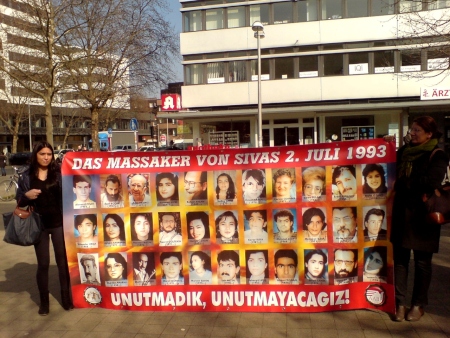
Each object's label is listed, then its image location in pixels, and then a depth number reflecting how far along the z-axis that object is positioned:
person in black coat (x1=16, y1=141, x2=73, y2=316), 4.71
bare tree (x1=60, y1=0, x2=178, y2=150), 14.25
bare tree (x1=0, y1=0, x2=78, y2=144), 12.91
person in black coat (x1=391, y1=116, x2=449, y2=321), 3.96
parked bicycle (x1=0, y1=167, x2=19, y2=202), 15.49
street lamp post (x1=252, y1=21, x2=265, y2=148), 21.59
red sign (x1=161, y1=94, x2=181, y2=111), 29.72
